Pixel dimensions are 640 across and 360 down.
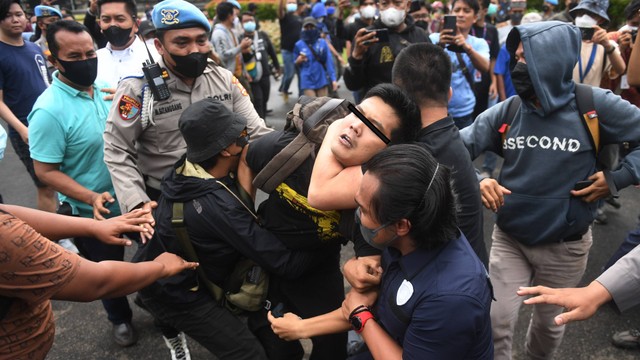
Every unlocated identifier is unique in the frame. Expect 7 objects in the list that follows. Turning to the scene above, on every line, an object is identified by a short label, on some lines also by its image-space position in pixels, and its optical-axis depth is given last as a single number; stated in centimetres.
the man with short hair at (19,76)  424
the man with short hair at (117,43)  400
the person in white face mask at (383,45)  411
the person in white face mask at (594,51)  376
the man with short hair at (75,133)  278
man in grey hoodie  216
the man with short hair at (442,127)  190
